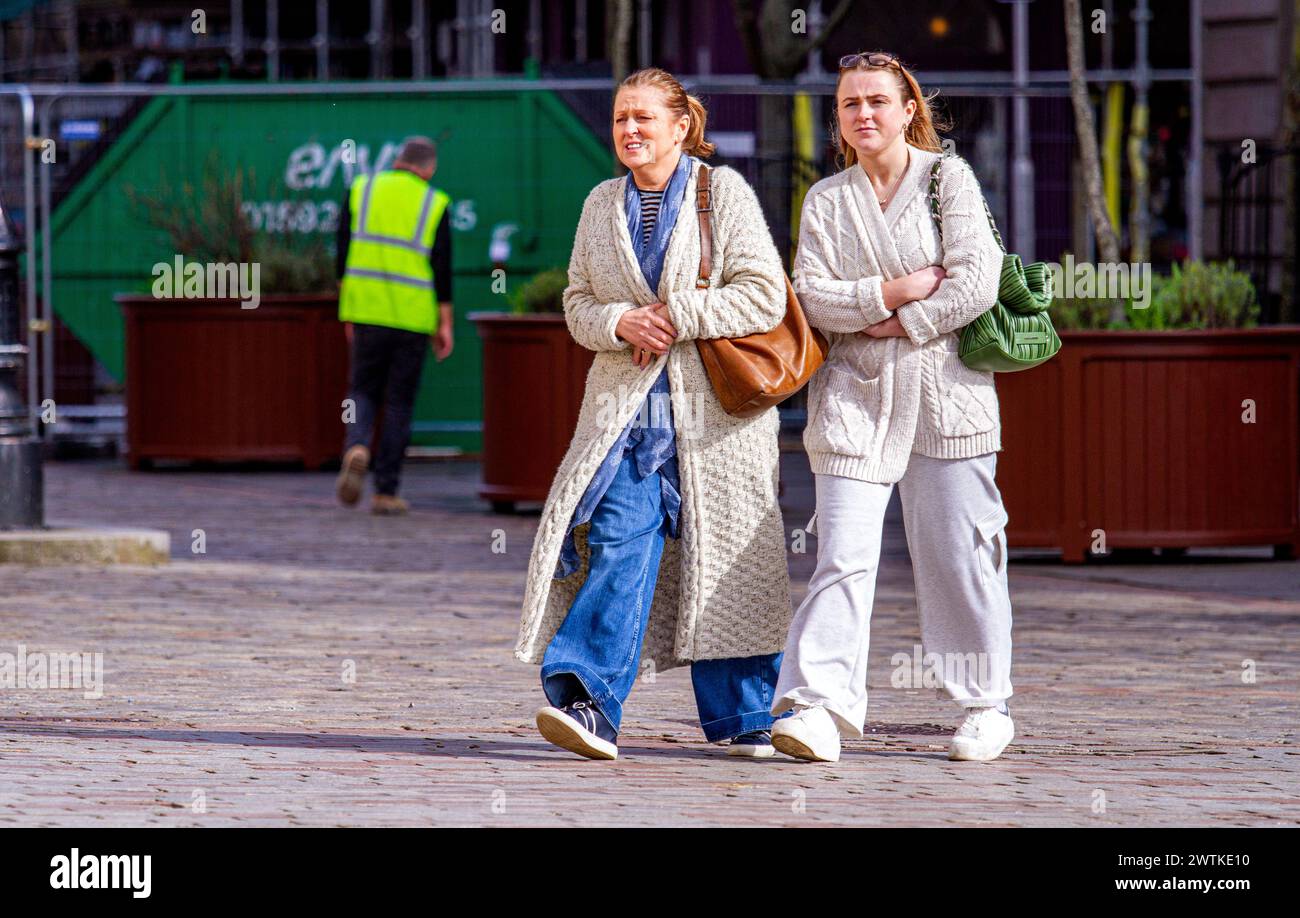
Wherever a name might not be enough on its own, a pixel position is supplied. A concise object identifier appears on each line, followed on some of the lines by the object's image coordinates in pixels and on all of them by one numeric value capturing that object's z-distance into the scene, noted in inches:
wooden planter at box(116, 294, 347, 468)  582.2
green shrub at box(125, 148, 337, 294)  594.9
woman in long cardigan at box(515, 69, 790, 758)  221.9
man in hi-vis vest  490.0
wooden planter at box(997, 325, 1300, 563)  390.6
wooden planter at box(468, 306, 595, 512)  467.5
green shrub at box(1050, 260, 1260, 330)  398.9
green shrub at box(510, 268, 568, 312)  478.3
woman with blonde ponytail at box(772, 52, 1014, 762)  222.2
